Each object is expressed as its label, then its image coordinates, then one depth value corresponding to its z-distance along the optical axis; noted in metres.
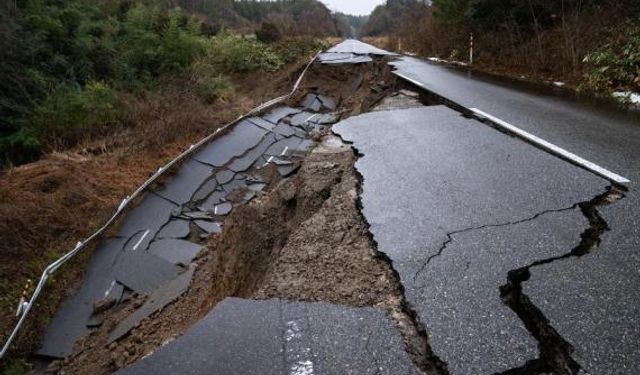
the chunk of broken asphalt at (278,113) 9.50
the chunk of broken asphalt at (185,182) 5.96
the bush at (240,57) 15.34
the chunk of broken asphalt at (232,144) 7.08
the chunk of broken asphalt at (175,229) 5.24
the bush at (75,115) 7.44
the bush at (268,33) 21.09
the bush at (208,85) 10.65
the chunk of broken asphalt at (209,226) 5.51
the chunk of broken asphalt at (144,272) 4.43
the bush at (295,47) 17.45
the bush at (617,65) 8.16
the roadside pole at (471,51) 15.02
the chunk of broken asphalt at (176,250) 4.84
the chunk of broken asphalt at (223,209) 5.95
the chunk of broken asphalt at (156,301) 3.76
